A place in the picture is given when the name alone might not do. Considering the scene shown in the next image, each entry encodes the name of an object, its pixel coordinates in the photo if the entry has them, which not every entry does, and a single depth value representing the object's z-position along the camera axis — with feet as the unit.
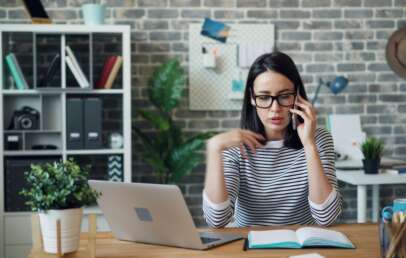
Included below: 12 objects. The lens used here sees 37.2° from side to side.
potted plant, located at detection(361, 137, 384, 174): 12.26
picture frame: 12.88
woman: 6.87
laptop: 5.59
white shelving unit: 12.65
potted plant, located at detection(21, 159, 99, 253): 5.31
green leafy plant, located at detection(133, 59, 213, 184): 13.33
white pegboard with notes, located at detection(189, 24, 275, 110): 14.32
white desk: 11.71
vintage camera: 12.83
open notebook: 5.74
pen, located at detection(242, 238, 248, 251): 5.76
